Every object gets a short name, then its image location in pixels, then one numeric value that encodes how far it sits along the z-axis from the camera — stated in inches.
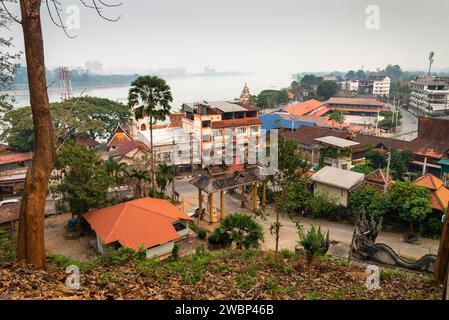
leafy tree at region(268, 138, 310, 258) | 738.8
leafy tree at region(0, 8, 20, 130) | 333.4
